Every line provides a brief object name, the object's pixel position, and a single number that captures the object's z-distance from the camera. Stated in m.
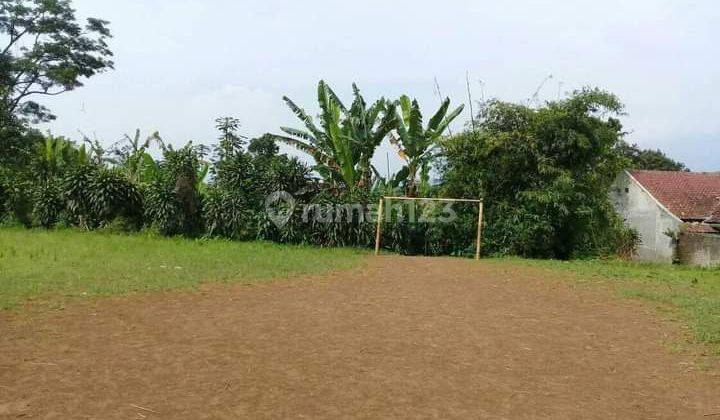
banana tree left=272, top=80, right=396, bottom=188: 14.75
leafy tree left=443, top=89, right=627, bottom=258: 12.95
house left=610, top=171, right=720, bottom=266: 19.64
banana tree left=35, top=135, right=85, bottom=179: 17.12
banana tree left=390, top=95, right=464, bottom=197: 14.93
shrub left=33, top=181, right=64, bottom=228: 15.37
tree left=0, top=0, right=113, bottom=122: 22.31
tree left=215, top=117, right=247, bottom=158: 15.31
